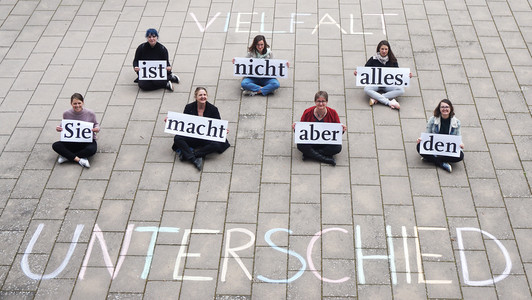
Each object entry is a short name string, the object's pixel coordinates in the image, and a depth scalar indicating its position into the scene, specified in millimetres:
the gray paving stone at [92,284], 6984
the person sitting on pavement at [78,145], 8781
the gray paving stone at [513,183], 8250
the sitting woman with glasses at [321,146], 8758
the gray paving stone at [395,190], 8164
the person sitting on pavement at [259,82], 10070
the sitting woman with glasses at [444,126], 8547
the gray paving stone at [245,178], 8398
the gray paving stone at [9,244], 7426
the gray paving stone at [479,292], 6891
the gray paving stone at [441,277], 6930
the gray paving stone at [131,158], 8798
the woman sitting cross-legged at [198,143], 8820
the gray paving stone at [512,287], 6891
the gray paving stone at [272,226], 7570
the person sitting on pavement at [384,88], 9891
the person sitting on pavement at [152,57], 10289
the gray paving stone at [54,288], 6988
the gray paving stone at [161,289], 6965
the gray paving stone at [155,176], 8469
